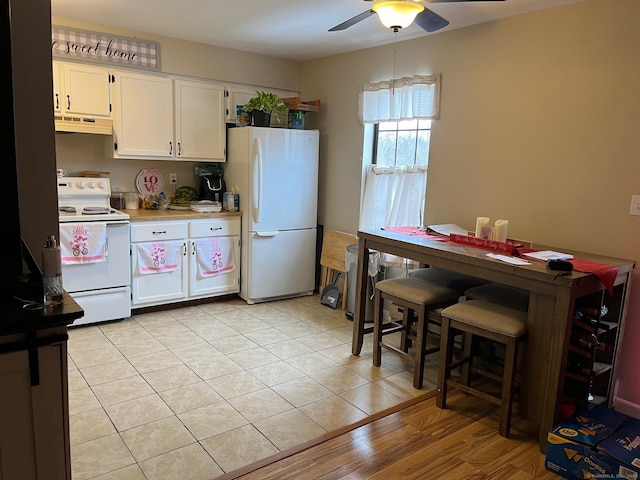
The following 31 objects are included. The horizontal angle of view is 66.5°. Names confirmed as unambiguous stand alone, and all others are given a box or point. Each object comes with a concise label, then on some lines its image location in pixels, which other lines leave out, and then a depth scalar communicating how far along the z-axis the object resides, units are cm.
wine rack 253
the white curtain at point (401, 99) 377
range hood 381
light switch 271
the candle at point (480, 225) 303
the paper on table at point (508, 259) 254
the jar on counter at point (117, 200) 443
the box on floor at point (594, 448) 213
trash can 403
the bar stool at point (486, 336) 253
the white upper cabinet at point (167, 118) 414
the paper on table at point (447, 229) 331
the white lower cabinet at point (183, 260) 413
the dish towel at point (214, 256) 444
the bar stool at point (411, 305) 302
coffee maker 473
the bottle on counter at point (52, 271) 164
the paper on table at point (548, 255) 265
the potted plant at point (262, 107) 441
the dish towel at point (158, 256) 412
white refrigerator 445
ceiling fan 253
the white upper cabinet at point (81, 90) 383
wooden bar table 233
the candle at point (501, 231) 292
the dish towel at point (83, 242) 366
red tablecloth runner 240
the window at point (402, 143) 397
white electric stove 380
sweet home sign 384
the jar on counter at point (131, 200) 445
